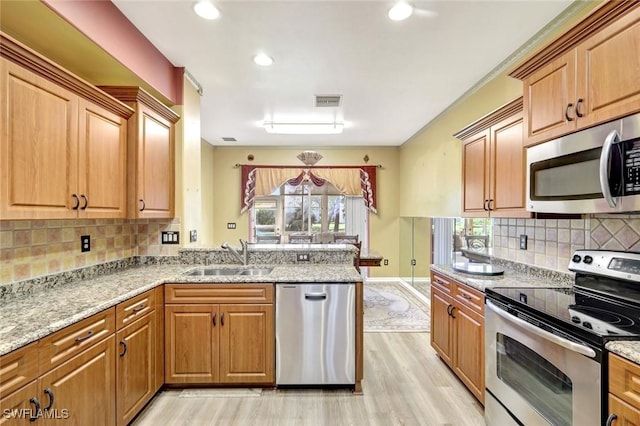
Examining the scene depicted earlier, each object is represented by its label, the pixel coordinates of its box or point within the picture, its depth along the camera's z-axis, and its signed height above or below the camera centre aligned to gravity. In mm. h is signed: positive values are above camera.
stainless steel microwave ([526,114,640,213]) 1346 +221
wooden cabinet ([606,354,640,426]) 1136 -671
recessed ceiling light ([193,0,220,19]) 2053 +1384
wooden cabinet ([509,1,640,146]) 1362 +713
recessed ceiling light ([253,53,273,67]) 2725 +1384
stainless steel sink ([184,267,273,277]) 2879 -530
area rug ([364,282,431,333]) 3854 -1374
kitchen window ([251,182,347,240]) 6410 +93
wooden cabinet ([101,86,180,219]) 2391 +501
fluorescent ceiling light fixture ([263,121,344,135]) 4676 +1320
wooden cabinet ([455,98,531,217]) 2184 +393
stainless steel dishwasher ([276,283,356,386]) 2400 -916
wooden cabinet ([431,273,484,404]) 2170 -910
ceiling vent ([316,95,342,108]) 3609 +1360
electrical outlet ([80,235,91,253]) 2327 -219
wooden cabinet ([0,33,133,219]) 1464 +407
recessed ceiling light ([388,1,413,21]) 2053 +1372
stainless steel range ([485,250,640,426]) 1300 -603
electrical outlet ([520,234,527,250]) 2559 -224
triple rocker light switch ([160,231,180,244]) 2988 -212
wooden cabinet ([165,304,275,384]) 2381 -985
